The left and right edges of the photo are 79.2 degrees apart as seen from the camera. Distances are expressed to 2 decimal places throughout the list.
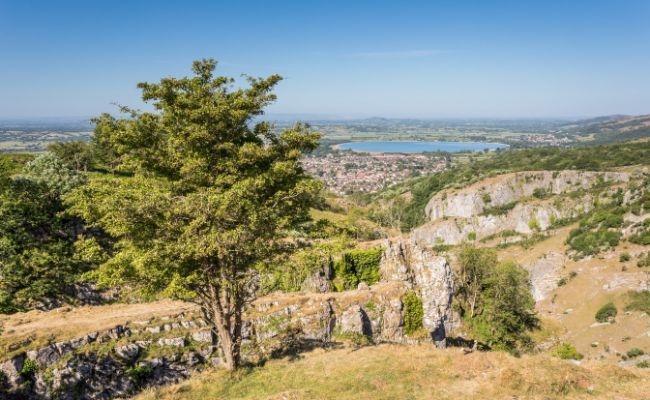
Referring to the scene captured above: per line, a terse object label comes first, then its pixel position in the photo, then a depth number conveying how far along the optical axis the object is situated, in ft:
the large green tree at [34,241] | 72.95
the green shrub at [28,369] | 54.44
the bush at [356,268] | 113.91
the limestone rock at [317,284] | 106.11
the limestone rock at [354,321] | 89.20
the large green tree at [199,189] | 37.96
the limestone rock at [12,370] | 52.95
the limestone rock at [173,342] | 66.23
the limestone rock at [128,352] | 61.57
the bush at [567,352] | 124.06
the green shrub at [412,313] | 98.63
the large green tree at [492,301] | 131.13
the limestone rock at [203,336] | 69.19
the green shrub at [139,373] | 60.23
